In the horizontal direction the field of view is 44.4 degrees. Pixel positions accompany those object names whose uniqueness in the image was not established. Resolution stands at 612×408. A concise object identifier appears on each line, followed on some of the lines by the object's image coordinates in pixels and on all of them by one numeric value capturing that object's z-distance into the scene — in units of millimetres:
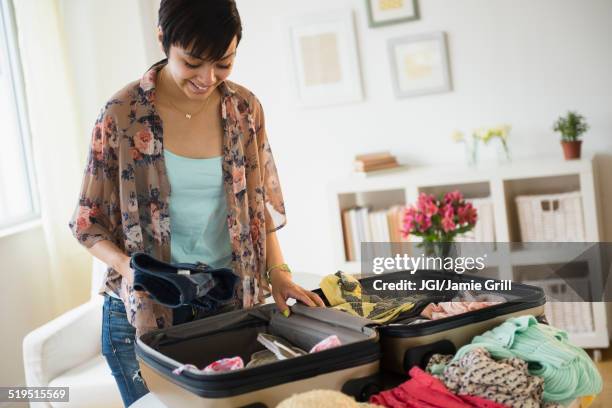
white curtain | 3664
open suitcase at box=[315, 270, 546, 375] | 1312
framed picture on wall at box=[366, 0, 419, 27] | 3850
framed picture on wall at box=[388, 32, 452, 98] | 3842
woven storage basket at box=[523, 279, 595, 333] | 3453
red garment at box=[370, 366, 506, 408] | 1170
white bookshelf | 3404
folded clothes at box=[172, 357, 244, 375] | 1295
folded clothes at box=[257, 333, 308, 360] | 1435
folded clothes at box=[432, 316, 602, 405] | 1216
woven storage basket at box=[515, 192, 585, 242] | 3436
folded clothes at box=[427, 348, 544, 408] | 1162
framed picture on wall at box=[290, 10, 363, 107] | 3984
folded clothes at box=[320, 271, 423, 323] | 1522
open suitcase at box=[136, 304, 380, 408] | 1182
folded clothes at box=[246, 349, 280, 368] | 1440
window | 3633
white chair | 2861
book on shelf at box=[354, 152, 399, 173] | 3795
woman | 1562
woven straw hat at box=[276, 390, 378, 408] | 1058
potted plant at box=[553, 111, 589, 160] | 3482
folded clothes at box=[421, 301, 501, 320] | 1438
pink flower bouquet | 3123
